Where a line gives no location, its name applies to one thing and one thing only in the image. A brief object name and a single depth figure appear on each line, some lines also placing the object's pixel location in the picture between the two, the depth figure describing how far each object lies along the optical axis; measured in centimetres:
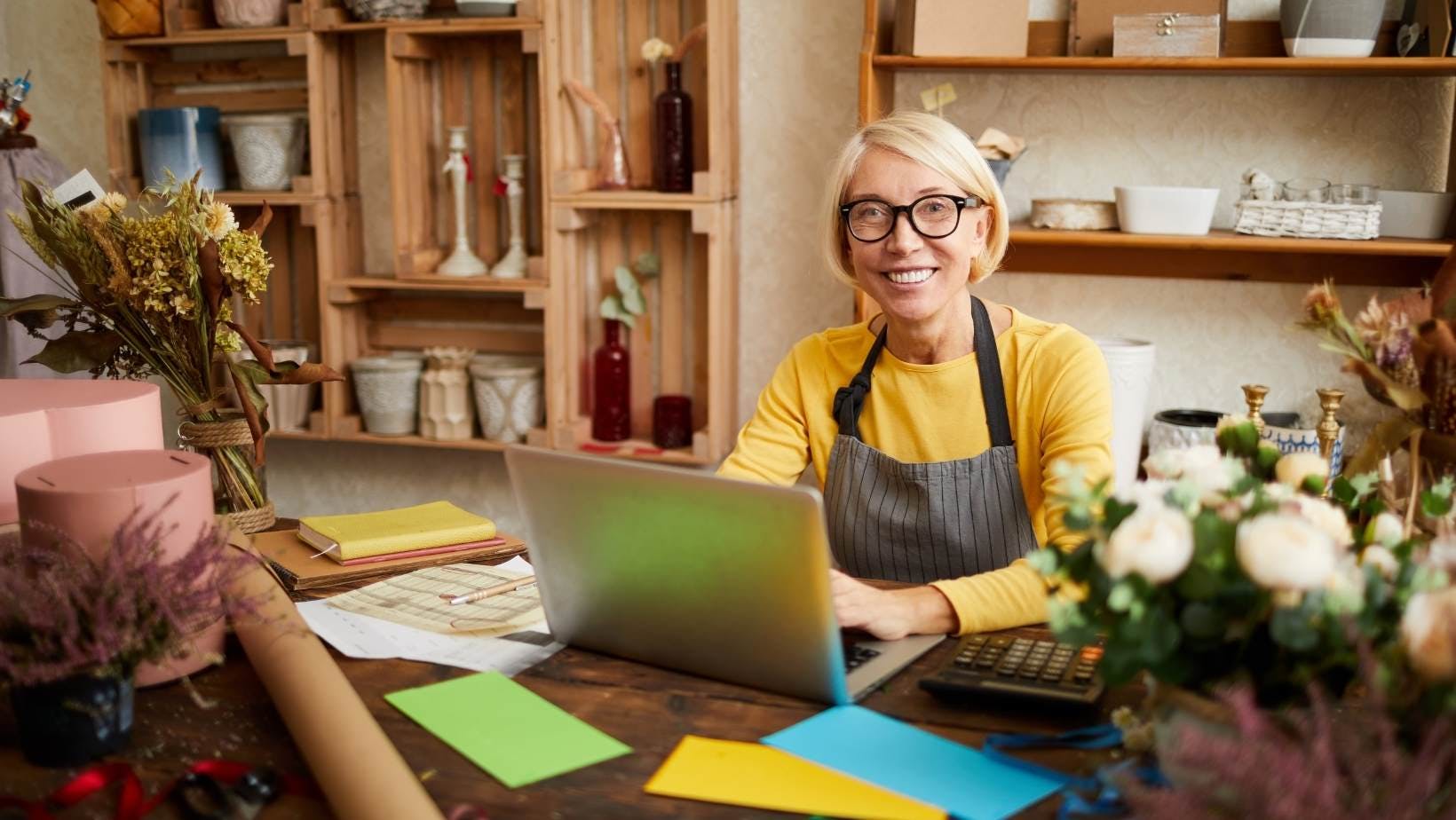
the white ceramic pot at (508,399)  329
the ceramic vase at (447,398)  335
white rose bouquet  86
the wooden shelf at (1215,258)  271
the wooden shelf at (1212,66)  258
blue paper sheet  104
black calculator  119
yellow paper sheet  103
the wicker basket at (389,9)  321
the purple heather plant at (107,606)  108
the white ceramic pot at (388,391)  339
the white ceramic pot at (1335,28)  259
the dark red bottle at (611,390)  331
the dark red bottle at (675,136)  314
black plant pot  111
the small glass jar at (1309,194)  271
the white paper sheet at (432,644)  136
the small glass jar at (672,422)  327
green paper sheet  111
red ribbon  103
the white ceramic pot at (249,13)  335
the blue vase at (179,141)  338
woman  186
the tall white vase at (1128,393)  279
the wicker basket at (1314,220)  265
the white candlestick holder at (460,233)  334
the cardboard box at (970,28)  275
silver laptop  116
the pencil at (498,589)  155
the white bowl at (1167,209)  272
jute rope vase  181
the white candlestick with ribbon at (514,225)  332
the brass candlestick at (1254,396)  255
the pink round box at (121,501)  123
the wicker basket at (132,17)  339
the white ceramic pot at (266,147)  339
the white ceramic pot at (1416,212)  267
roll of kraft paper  97
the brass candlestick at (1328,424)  259
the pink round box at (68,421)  147
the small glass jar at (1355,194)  266
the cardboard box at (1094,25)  282
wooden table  105
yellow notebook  169
